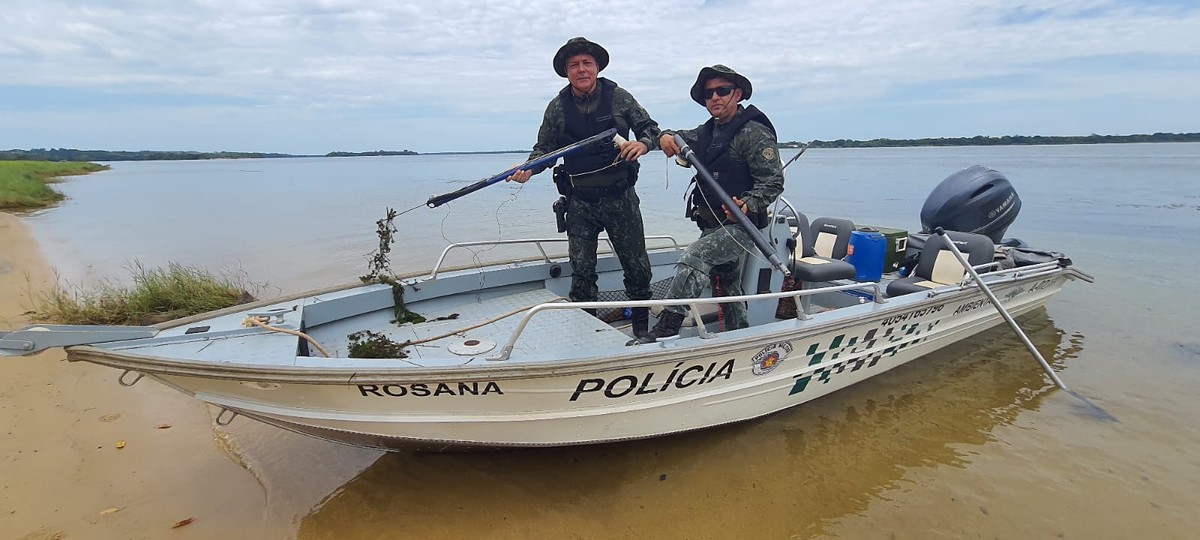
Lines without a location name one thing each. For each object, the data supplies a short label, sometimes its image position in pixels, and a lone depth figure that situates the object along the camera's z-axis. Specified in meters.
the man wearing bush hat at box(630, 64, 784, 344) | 3.62
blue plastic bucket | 5.18
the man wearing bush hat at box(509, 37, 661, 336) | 4.02
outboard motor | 5.98
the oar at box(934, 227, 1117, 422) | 4.30
